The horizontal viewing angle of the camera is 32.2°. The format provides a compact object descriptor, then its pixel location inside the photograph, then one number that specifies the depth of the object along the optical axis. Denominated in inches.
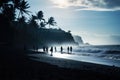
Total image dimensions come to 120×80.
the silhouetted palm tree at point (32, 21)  3661.9
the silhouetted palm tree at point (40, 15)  4084.6
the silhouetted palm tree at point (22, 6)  2610.7
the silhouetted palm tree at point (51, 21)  4586.6
